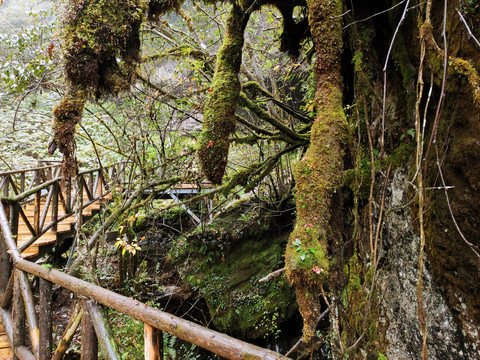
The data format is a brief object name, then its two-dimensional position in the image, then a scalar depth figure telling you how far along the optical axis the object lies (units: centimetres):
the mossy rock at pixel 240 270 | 656
